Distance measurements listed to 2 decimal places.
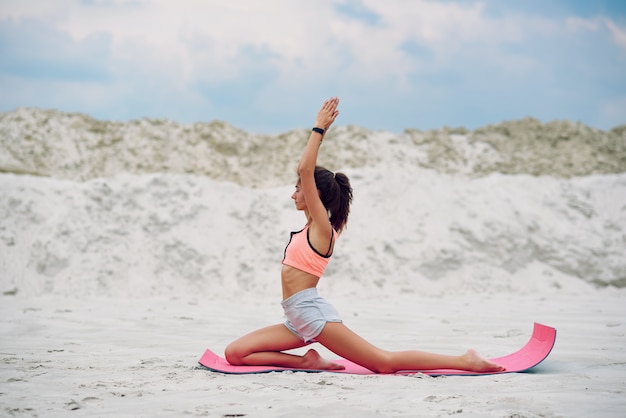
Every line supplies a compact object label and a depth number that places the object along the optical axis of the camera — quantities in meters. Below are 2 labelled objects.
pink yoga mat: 3.67
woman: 3.67
